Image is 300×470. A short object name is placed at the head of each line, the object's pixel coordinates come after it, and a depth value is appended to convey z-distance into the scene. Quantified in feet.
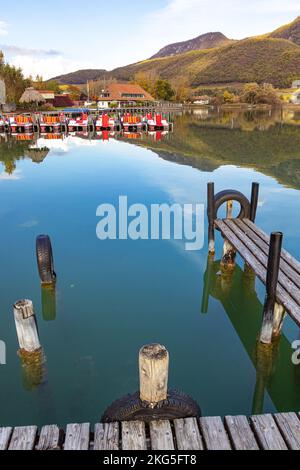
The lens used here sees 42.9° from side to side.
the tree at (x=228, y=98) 397.68
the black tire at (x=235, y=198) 31.94
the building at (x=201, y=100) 445.58
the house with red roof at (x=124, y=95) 320.09
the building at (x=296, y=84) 484.33
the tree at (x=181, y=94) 411.13
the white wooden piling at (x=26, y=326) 18.12
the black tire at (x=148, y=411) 13.48
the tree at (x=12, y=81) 224.53
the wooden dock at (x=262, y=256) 19.98
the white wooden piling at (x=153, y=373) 12.83
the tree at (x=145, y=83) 387.75
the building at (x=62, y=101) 305.36
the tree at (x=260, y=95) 367.04
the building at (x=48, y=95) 287.07
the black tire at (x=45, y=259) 25.89
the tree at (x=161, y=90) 379.55
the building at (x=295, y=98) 377.38
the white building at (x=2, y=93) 206.71
